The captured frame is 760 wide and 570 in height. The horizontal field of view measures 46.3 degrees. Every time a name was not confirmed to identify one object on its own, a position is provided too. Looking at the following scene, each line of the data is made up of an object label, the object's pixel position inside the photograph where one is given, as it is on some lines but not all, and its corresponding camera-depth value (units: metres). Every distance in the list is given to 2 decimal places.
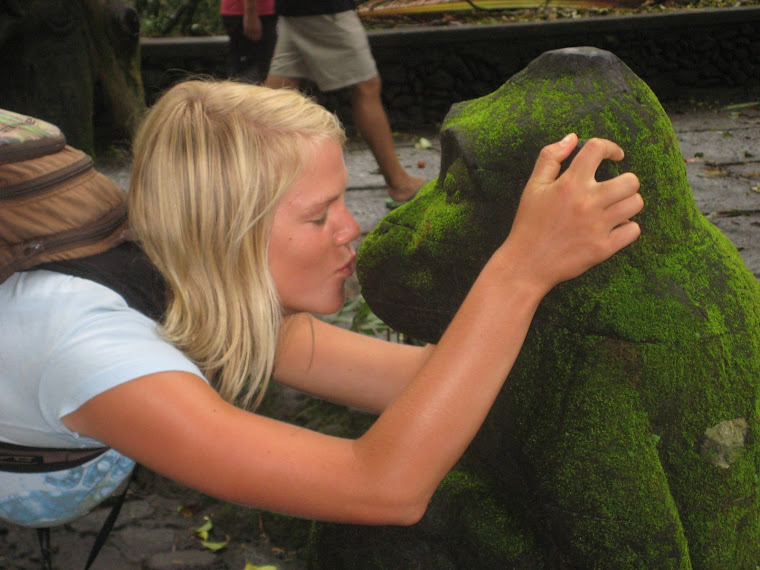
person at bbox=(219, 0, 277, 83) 6.07
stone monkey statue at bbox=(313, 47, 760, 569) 1.49
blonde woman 1.41
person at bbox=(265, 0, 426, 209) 4.70
